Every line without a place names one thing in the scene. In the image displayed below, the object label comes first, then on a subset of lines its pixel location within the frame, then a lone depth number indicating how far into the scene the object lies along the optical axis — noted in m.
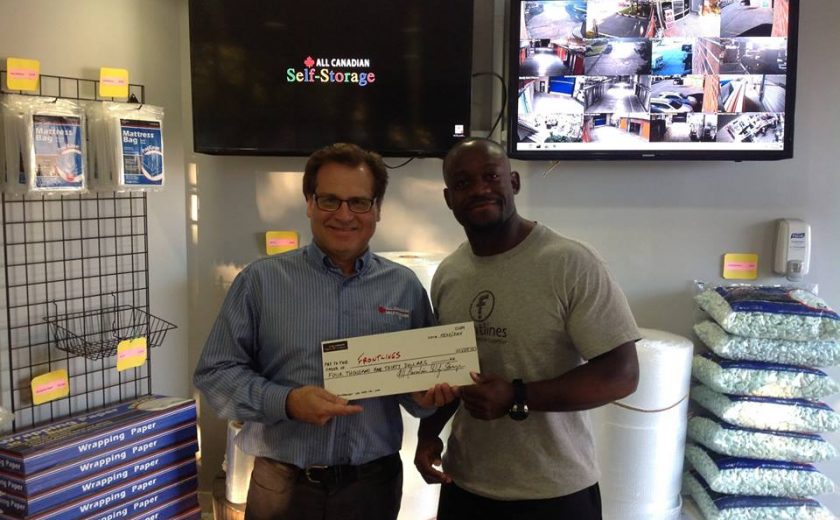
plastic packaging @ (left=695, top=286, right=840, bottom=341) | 2.32
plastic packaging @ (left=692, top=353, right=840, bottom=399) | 2.37
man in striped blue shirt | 1.44
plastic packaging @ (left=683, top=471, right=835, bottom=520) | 2.39
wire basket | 2.21
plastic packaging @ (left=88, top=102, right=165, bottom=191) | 2.20
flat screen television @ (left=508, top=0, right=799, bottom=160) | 2.39
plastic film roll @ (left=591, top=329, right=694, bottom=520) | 2.35
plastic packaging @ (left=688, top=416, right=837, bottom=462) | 2.37
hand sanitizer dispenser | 2.57
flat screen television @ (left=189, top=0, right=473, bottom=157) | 2.51
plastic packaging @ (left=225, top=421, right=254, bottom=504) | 2.41
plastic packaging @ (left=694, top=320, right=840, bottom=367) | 2.35
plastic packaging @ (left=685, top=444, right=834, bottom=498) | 2.38
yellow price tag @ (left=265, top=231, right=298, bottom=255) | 2.76
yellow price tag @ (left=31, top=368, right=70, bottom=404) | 2.09
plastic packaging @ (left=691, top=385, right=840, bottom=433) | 2.37
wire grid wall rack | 2.10
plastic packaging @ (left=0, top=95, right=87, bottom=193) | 1.98
